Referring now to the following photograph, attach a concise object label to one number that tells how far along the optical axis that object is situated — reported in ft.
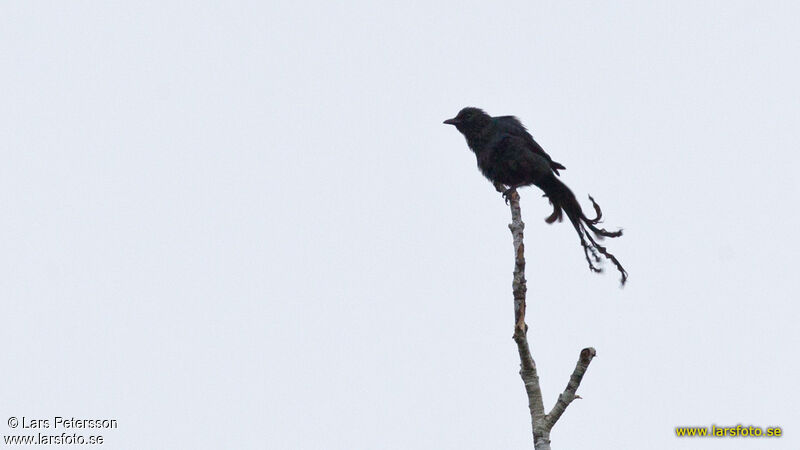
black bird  56.39
